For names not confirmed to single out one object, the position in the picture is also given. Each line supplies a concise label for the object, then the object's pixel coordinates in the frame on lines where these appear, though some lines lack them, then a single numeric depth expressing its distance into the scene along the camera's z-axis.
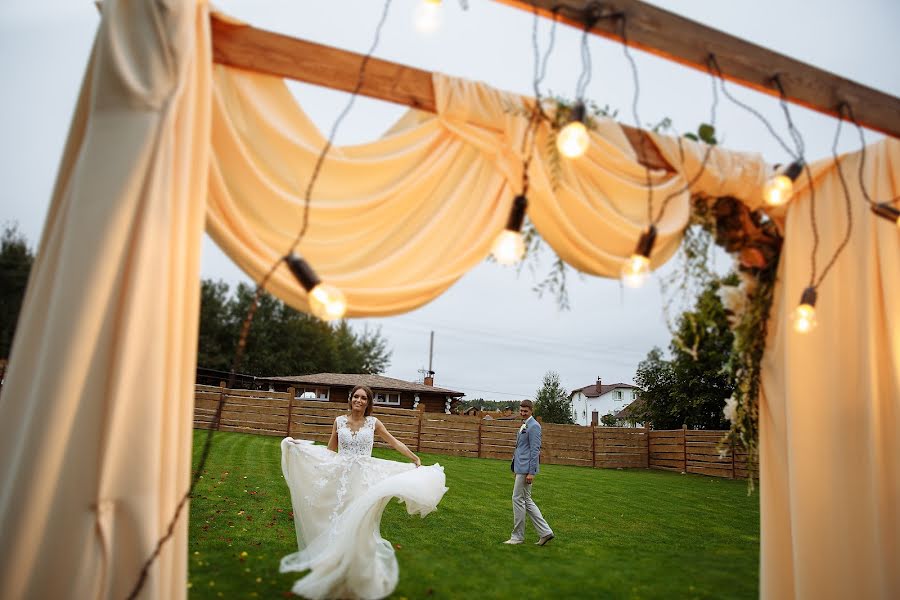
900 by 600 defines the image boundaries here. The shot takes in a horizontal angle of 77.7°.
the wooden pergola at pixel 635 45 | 2.67
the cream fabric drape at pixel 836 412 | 3.18
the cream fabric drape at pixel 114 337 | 1.89
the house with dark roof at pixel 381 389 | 27.41
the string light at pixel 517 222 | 2.69
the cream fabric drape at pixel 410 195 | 2.61
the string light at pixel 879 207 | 3.17
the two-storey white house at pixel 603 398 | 65.50
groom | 7.50
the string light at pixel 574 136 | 2.62
